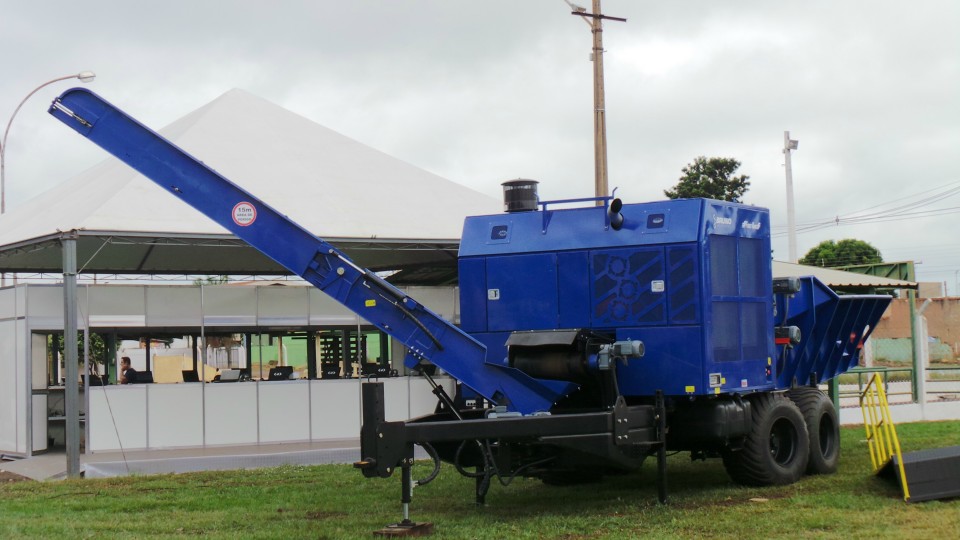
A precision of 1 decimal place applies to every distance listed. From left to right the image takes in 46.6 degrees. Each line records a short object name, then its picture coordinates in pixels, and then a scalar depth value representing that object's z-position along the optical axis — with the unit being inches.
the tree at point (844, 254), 3105.3
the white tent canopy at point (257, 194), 690.8
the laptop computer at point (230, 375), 809.5
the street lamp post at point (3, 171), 997.1
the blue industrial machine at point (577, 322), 406.6
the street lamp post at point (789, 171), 1741.9
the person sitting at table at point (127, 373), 756.6
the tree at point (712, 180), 2170.3
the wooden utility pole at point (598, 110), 820.0
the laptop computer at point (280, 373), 789.2
